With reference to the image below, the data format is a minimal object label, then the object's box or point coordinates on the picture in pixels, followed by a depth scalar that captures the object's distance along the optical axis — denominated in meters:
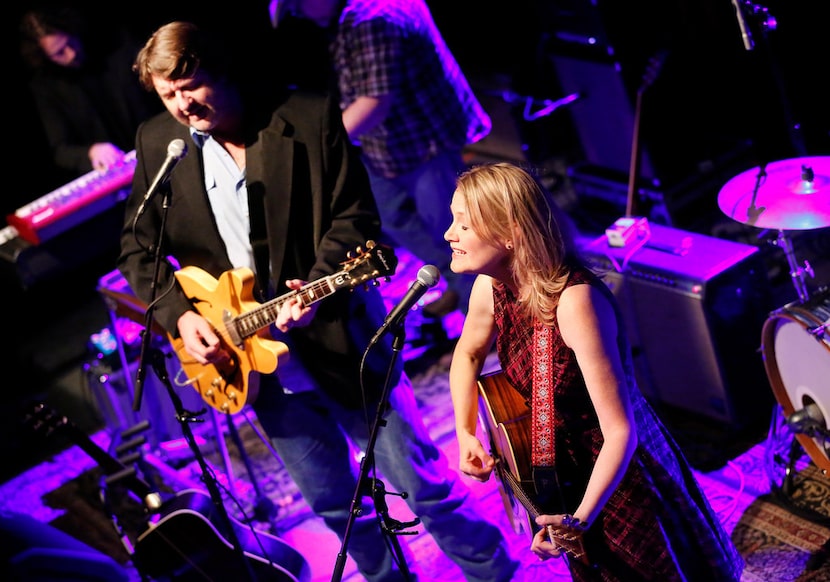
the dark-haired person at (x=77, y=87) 6.00
